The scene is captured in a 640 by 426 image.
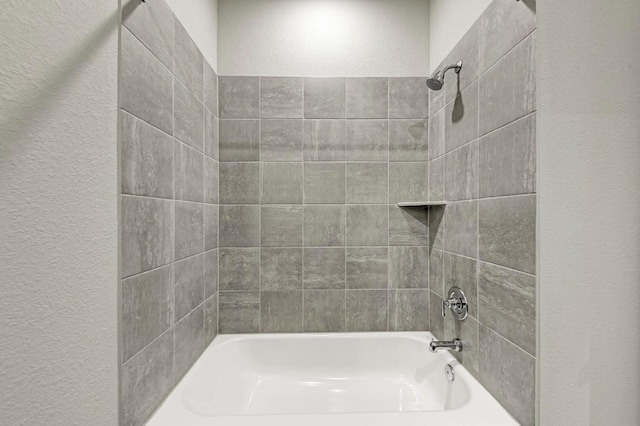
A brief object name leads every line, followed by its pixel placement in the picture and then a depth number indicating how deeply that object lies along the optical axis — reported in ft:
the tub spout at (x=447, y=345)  4.96
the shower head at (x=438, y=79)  5.11
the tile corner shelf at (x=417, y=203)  5.57
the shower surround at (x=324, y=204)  3.48
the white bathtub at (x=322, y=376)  5.00
